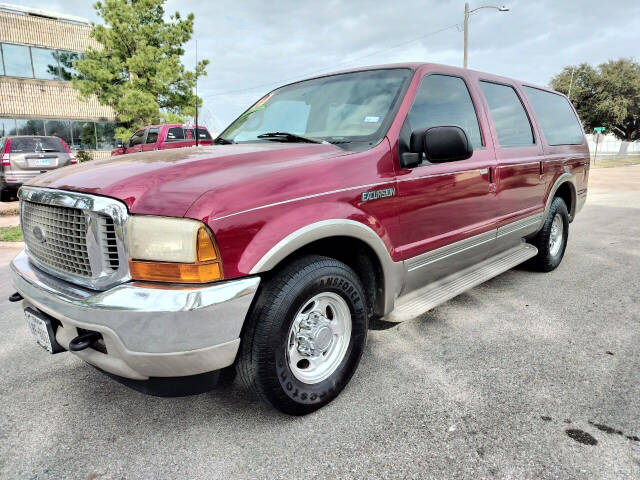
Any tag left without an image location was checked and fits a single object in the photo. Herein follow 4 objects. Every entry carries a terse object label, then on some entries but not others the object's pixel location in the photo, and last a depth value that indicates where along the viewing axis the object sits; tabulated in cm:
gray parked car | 973
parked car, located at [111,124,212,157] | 1230
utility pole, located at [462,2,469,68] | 1919
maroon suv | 179
